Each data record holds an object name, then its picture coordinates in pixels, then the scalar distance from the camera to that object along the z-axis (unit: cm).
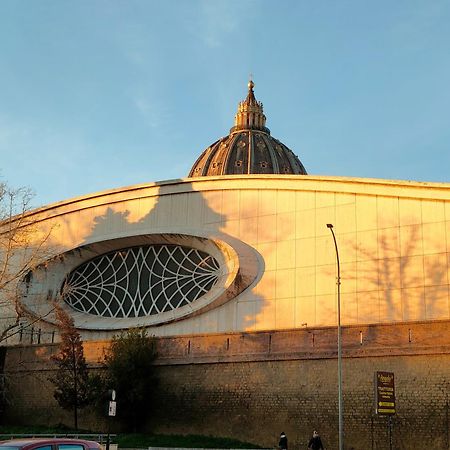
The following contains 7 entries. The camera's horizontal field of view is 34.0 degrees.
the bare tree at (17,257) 3538
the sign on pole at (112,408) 2215
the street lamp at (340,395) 2358
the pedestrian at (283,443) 2664
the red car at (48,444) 1062
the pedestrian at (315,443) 2588
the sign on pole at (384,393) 2312
